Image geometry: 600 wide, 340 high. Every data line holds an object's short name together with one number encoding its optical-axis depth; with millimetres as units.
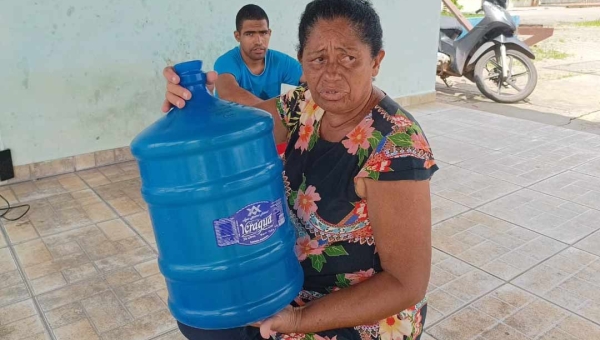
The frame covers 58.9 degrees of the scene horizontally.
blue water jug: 1140
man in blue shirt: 3146
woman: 1227
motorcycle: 6520
